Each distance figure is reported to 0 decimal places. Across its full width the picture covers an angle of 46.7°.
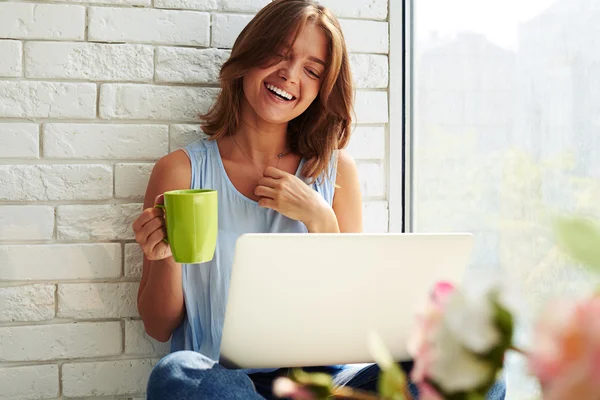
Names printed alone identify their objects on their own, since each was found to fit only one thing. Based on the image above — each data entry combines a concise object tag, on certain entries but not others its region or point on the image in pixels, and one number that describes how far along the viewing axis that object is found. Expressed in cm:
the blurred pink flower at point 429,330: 38
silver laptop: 104
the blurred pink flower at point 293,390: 39
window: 135
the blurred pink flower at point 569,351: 31
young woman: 161
